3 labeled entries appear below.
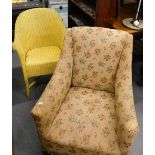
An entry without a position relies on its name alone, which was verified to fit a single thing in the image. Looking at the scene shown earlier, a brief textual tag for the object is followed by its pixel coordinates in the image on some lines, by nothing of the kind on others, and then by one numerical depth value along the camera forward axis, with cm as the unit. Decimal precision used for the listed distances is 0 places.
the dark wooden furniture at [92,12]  163
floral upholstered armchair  108
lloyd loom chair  161
